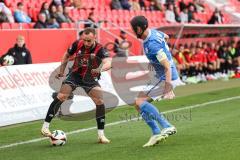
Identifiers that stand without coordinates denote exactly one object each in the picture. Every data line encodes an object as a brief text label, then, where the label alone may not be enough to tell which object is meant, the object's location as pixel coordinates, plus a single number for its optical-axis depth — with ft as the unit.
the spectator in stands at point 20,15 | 62.03
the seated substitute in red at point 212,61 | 83.56
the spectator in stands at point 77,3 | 72.91
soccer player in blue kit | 30.42
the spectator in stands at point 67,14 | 68.29
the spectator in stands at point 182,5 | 91.89
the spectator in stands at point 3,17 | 59.73
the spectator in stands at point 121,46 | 68.23
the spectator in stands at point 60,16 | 66.64
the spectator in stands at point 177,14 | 87.26
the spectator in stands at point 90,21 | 68.25
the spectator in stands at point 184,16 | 87.64
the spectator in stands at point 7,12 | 60.34
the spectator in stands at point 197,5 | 94.58
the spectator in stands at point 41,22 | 62.69
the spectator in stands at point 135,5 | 83.30
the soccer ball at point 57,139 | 32.22
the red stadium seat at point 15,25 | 59.98
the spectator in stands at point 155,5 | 88.04
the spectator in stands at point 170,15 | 86.33
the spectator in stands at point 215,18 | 93.20
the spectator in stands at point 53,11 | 65.45
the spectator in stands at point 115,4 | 80.36
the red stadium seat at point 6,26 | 59.11
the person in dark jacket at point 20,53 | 53.62
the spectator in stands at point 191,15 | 89.88
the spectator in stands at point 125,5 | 81.82
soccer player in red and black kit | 32.91
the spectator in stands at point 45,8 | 63.67
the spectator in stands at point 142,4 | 86.61
